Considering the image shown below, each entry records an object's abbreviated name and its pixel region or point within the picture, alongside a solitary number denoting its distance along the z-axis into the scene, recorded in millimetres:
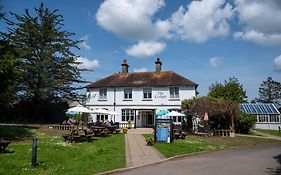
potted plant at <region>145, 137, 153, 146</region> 12877
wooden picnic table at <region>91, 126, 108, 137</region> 16410
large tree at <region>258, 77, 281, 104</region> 62216
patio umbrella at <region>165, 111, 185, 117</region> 21078
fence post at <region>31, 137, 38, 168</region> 7516
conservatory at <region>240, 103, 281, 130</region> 31287
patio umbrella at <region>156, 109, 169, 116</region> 21879
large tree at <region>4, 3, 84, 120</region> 26796
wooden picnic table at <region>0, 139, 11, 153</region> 9183
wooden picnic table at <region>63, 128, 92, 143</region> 13116
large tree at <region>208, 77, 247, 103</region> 32670
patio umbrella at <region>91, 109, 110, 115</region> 20892
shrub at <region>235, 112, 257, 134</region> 22518
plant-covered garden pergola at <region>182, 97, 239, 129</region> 19442
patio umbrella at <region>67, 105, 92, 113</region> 18550
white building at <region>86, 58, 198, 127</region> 27243
